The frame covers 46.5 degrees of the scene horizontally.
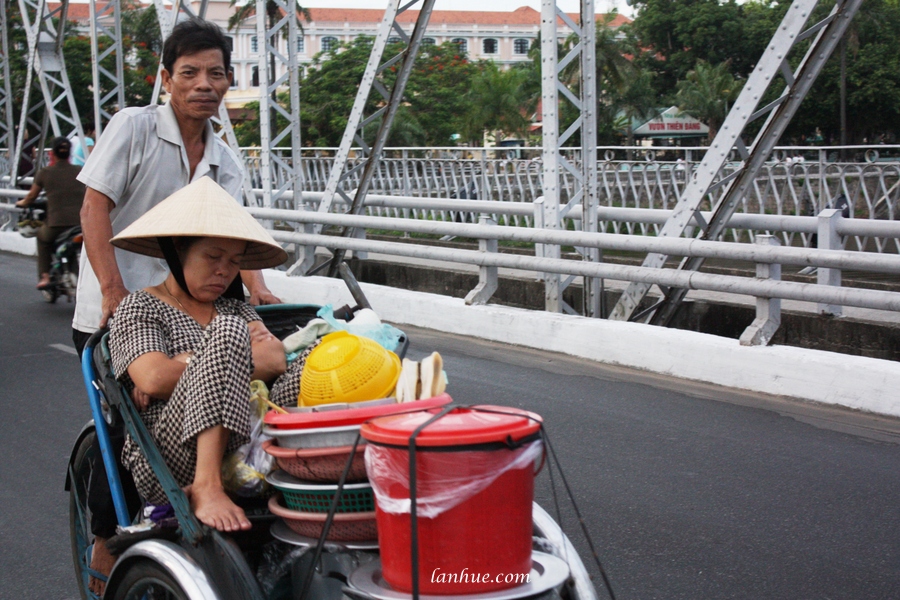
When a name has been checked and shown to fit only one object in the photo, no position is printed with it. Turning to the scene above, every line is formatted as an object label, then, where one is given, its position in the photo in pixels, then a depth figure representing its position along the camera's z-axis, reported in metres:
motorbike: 11.72
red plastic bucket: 2.23
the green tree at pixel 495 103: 66.12
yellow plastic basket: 2.72
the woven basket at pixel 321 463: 2.49
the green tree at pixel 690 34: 66.12
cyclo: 2.50
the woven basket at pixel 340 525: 2.50
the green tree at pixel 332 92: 52.81
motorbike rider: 12.05
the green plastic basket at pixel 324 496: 2.51
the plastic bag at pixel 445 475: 2.22
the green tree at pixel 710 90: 64.38
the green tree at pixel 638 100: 70.62
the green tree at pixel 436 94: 55.97
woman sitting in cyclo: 2.72
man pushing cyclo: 3.57
